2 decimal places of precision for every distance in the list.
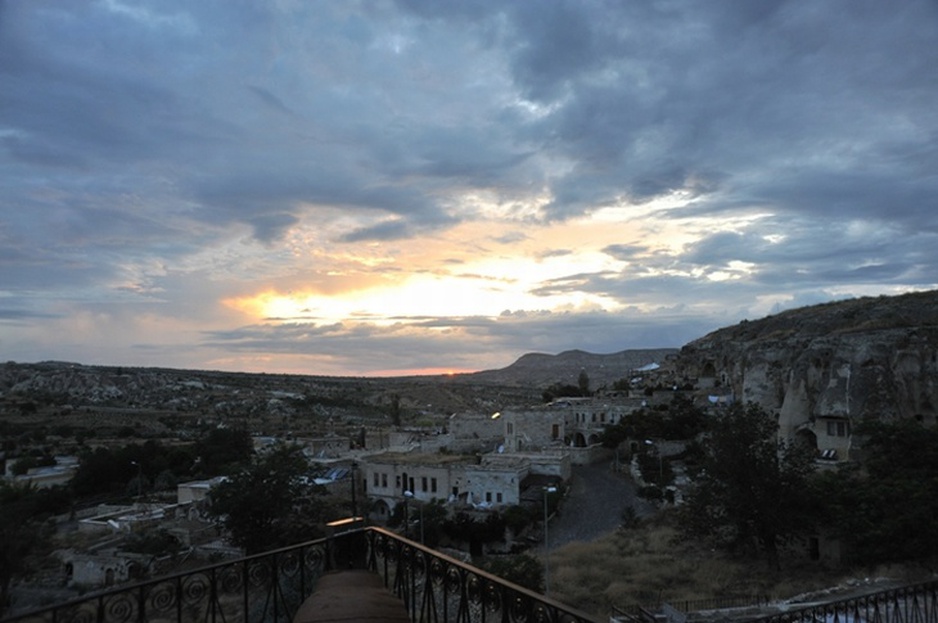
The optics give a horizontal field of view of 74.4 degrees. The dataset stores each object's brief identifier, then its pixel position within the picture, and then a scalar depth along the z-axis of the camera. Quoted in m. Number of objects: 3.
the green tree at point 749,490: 17.11
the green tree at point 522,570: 14.40
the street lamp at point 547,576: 15.35
